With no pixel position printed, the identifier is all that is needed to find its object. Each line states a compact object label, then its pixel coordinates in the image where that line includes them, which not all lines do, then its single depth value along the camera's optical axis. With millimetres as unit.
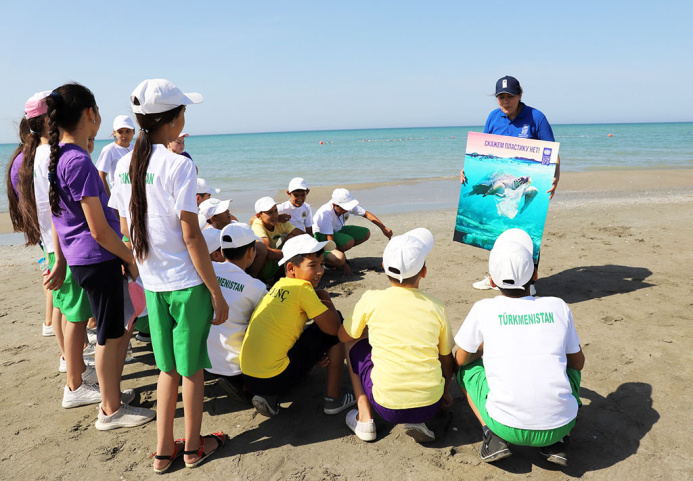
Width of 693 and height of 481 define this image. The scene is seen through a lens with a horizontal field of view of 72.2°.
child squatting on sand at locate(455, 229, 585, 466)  2305
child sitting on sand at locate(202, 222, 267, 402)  2988
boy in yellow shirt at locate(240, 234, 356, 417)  2852
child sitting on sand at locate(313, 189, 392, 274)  5895
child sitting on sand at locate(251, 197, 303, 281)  4961
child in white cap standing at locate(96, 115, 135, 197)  5102
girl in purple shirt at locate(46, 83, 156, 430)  2570
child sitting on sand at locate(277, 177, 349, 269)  5738
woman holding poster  4367
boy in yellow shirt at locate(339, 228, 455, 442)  2539
